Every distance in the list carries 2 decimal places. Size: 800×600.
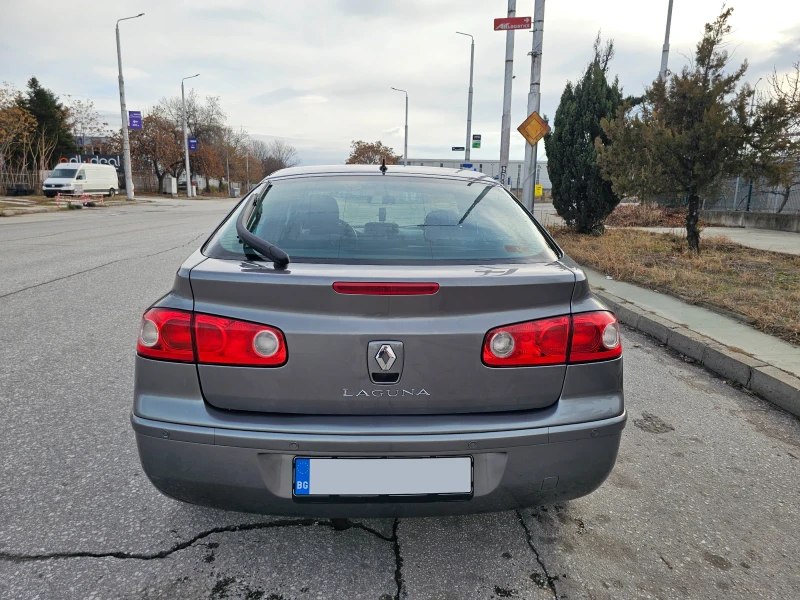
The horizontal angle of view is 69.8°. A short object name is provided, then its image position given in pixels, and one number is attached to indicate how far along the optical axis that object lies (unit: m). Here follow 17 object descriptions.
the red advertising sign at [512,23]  11.92
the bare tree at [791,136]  9.07
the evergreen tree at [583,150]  13.24
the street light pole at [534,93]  12.20
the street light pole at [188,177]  45.73
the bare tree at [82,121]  46.47
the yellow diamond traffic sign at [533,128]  12.02
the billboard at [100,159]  49.16
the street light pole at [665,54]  22.62
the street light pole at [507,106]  15.74
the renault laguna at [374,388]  1.88
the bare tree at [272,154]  111.69
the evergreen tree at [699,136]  9.29
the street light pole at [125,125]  32.69
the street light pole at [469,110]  27.72
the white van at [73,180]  31.44
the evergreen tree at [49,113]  48.47
